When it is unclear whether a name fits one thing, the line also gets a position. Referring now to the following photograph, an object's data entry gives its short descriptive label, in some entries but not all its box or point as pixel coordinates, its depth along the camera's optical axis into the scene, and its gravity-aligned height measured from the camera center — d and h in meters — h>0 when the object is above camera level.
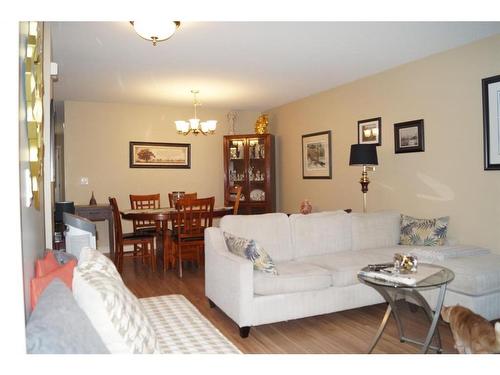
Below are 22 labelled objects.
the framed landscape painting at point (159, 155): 6.28 +0.52
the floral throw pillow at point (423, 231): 3.66 -0.48
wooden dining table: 4.60 -0.37
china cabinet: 6.52 +0.24
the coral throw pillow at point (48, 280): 1.37 -0.35
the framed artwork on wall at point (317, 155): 5.53 +0.42
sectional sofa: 2.81 -0.67
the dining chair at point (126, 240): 4.76 -0.68
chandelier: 5.09 +0.80
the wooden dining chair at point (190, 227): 4.55 -0.50
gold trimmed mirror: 1.31 +0.30
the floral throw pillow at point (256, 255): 2.85 -0.53
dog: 1.91 -0.79
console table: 5.37 -0.35
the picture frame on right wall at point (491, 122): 3.36 +0.52
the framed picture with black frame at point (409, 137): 4.13 +0.50
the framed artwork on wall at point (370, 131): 4.67 +0.64
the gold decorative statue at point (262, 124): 6.62 +1.03
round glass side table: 2.23 -0.64
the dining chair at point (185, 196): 5.56 -0.16
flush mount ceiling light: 2.62 +1.09
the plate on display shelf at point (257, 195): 6.55 -0.18
